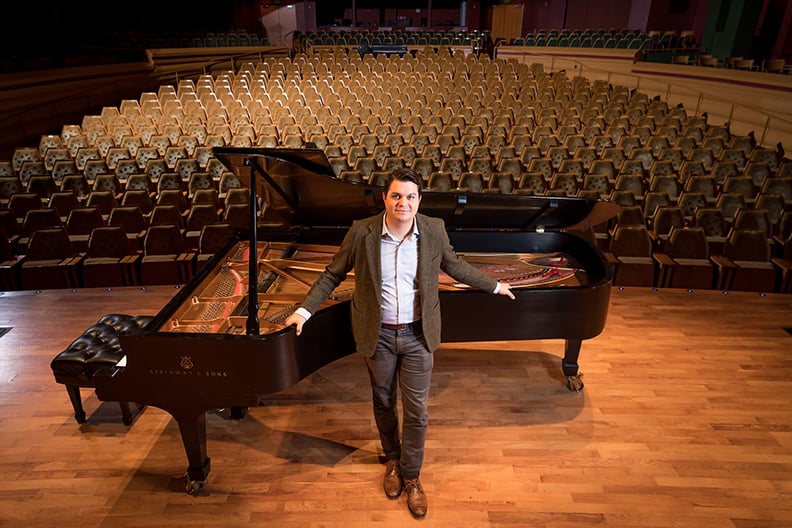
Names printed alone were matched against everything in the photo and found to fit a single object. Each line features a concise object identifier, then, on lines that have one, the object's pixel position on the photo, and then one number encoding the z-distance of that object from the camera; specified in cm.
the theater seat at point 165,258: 357
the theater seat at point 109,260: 354
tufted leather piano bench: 206
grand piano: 166
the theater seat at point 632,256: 359
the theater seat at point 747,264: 351
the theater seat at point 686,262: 355
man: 162
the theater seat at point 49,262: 354
